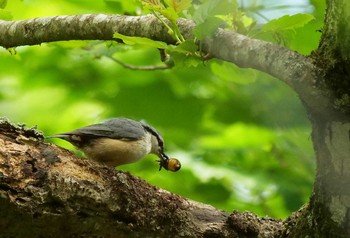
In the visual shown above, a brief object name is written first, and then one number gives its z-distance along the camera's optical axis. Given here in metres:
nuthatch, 7.87
